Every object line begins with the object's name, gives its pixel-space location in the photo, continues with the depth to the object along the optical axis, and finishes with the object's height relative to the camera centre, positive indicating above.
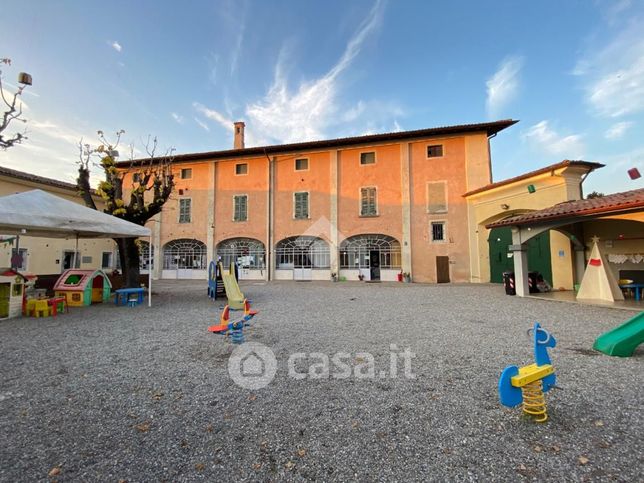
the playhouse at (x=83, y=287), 9.13 -0.61
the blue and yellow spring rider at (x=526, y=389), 2.66 -1.13
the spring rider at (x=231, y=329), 5.30 -1.17
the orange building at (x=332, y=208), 17.78 +3.76
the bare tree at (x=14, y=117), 9.98 +5.22
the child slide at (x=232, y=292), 8.31 -0.77
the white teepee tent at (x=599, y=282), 9.13 -0.59
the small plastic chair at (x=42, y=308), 7.57 -1.01
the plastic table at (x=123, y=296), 9.24 -0.91
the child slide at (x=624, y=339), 4.38 -1.14
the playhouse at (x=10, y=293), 7.32 -0.60
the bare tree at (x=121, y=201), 11.45 +2.64
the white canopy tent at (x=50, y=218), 6.57 +1.21
